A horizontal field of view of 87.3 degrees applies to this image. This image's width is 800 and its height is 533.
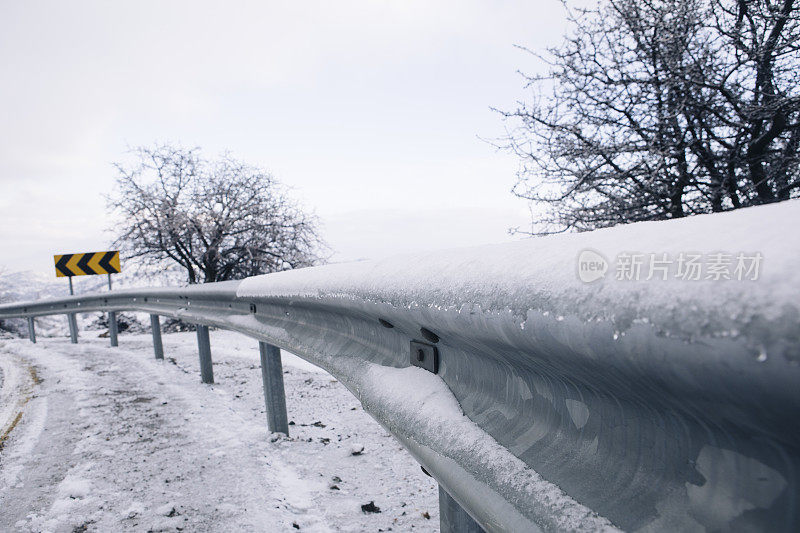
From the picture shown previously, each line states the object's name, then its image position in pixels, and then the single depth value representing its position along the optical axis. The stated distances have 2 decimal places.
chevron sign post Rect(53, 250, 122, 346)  10.10
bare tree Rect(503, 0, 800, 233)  3.77
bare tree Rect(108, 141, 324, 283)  12.61
